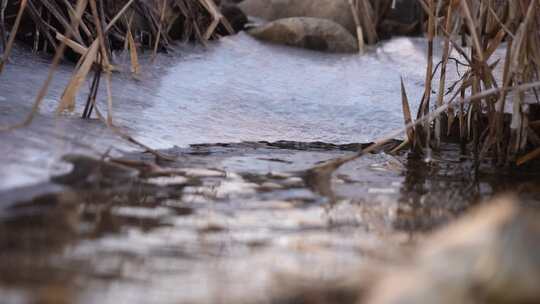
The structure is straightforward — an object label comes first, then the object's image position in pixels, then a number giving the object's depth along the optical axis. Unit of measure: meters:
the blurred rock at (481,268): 2.68
